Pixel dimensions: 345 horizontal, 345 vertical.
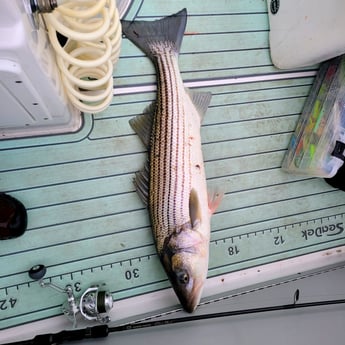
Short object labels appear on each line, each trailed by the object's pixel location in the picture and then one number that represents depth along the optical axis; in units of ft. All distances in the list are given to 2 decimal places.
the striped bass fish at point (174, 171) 4.06
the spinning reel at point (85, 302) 4.09
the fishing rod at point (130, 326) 3.75
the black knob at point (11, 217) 3.99
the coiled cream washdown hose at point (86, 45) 2.49
